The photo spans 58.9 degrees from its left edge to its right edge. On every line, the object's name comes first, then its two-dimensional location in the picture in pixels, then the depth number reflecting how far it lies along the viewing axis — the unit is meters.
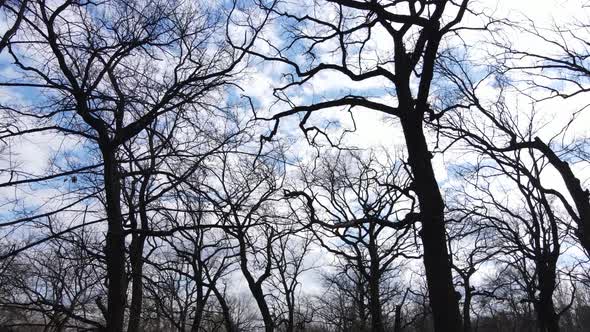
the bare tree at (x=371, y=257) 21.79
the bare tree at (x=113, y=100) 6.28
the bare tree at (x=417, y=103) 5.77
